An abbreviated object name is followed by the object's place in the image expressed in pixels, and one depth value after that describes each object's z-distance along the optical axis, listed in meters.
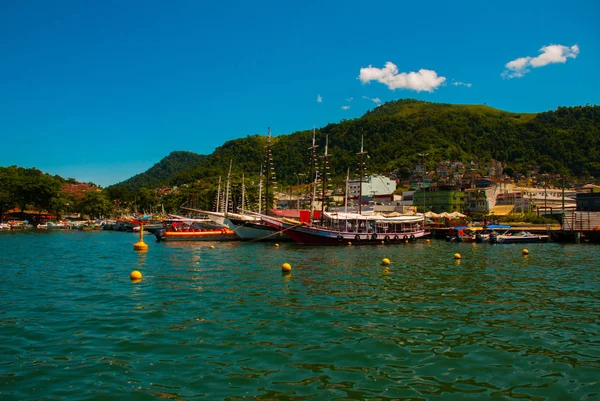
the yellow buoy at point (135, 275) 23.91
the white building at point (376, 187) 153.00
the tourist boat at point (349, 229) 54.25
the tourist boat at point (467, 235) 64.81
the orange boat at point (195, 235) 60.53
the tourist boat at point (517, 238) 61.40
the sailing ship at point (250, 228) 61.06
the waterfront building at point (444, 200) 112.88
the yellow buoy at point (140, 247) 43.25
